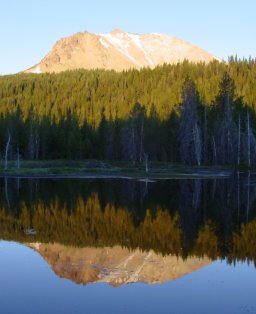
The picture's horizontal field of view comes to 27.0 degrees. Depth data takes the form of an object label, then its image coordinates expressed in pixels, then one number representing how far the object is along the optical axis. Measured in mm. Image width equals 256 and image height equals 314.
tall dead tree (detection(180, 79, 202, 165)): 90062
